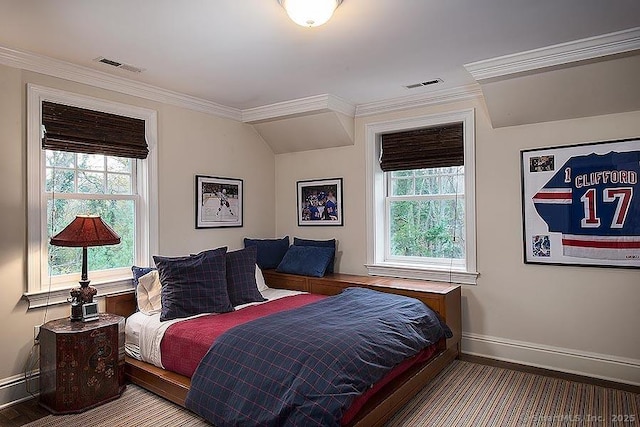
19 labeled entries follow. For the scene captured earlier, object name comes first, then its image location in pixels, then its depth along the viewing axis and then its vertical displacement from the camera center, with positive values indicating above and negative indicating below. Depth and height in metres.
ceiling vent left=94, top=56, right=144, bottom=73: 3.15 +1.21
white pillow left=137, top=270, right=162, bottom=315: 3.44 -0.59
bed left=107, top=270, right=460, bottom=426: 2.61 -1.06
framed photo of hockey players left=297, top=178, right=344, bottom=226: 4.75 +0.20
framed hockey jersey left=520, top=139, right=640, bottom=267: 3.24 +0.09
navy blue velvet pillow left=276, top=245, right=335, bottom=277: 4.36 -0.44
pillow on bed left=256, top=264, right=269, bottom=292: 4.27 -0.62
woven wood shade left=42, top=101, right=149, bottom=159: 3.20 +0.74
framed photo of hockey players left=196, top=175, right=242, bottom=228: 4.31 +0.20
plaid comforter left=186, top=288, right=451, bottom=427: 2.17 -0.83
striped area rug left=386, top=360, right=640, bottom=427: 2.71 -1.30
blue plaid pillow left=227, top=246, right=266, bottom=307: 3.72 -0.52
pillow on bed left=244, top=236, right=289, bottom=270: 4.71 -0.35
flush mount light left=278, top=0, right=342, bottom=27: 2.17 +1.09
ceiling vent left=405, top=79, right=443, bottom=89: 3.70 +1.19
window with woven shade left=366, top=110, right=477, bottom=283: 3.97 +0.19
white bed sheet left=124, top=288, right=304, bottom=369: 3.10 -0.86
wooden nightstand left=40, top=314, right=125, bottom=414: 2.81 -0.96
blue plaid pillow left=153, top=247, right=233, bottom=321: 3.31 -0.53
